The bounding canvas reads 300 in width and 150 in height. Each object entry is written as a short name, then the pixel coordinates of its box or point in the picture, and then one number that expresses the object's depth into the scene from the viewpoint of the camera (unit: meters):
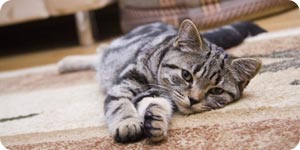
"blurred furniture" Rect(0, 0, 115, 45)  2.93
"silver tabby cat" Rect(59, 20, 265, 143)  1.12
